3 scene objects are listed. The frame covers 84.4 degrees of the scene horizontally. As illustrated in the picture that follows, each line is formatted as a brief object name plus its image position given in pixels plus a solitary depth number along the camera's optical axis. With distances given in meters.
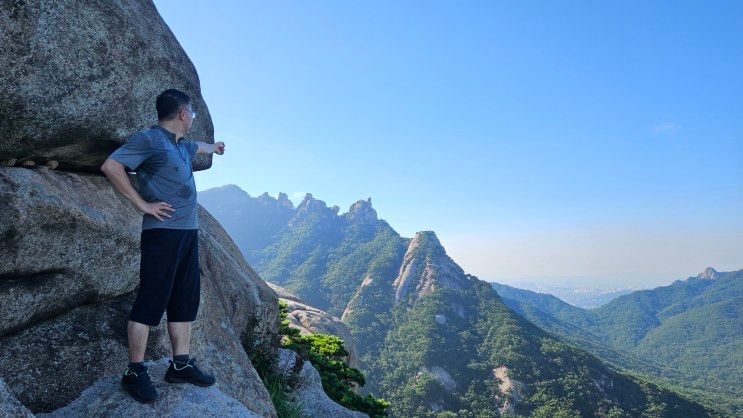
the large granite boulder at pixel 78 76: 4.75
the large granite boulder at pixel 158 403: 4.19
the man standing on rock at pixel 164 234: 4.21
